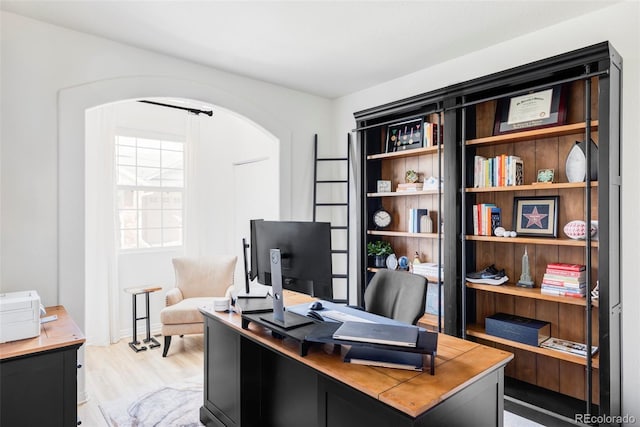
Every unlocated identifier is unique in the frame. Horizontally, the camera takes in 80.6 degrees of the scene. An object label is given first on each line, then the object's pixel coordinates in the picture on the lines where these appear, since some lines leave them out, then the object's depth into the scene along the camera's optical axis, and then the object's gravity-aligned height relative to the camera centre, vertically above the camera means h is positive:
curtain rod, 4.21 +1.22
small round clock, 3.73 -0.06
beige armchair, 3.58 -0.83
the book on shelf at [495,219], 2.85 -0.05
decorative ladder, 4.05 +0.05
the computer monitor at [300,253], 1.84 -0.21
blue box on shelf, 2.57 -0.82
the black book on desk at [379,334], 1.52 -0.52
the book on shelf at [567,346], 2.38 -0.88
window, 4.19 +0.25
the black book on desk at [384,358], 1.53 -0.61
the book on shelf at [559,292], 2.38 -0.51
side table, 3.76 -1.08
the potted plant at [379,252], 3.71 -0.39
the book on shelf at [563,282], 2.38 -0.45
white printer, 1.94 -0.55
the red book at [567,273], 2.38 -0.39
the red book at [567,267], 2.41 -0.35
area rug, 2.49 -1.38
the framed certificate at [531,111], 2.53 +0.71
